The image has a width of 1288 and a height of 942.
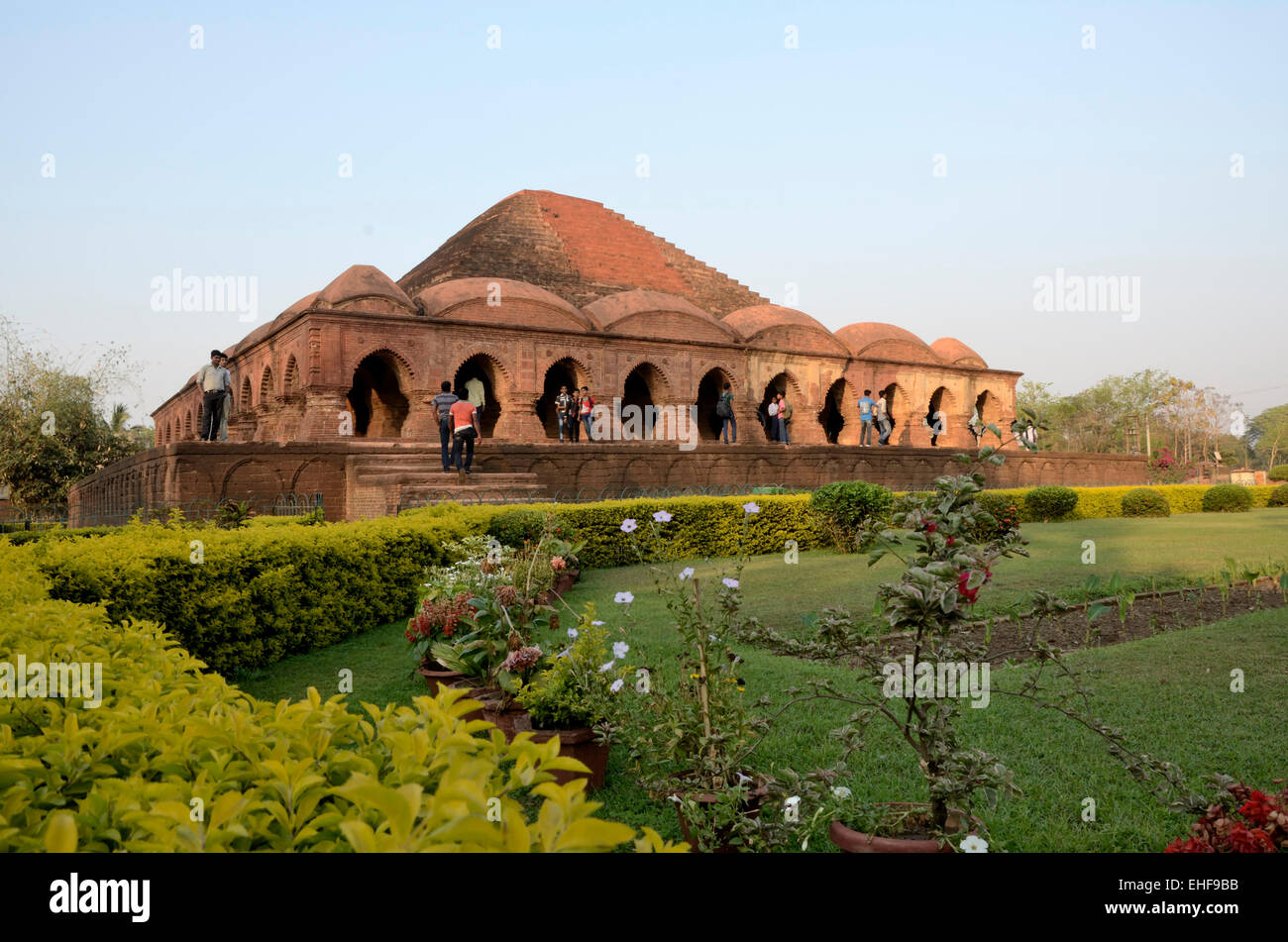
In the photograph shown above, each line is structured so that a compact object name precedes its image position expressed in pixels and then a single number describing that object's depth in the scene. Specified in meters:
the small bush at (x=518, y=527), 9.80
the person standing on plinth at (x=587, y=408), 20.64
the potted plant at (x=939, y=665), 2.46
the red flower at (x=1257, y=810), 2.05
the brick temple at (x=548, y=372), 14.75
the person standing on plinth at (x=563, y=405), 19.68
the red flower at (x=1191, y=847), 2.10
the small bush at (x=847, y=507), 12.25
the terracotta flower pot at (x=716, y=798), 2.79
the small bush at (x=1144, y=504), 20.36
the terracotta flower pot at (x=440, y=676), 4.92
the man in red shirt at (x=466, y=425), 13.52
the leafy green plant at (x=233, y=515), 10.18
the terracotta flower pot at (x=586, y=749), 3.66
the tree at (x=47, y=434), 27.67
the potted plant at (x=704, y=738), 2.74
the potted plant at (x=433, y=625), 5.26
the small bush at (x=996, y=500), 13.34
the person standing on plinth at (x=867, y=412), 23.50
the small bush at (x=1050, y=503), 18.28
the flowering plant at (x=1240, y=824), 1.97
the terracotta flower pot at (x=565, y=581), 9.03
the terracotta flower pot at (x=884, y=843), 2.52
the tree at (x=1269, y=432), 72.81
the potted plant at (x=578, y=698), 3.66
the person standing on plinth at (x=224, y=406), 13.32
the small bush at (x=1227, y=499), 22.08
